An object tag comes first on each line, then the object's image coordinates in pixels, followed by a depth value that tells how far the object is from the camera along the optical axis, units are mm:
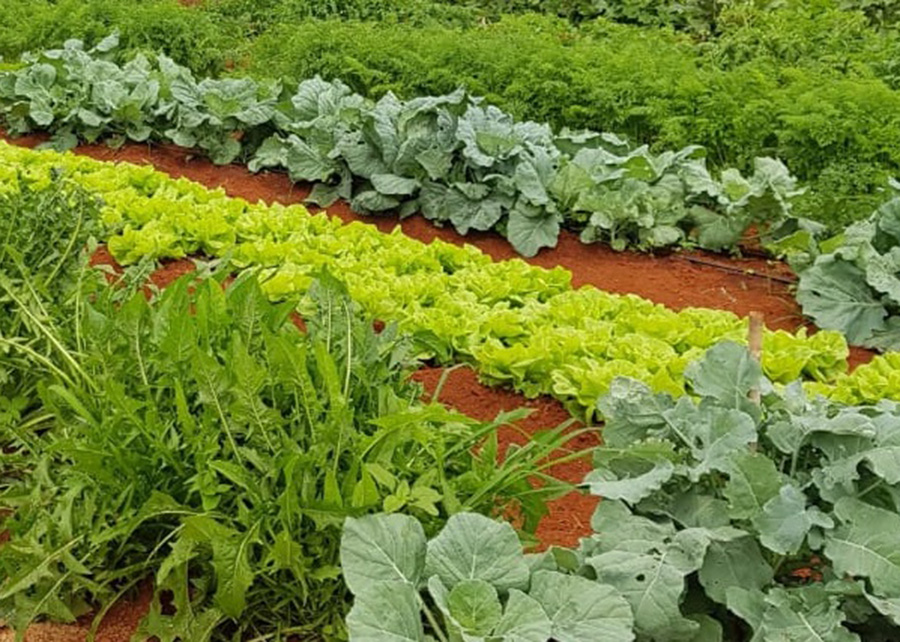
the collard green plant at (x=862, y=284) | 5449
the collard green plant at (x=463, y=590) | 2430
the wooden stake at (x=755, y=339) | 2942
